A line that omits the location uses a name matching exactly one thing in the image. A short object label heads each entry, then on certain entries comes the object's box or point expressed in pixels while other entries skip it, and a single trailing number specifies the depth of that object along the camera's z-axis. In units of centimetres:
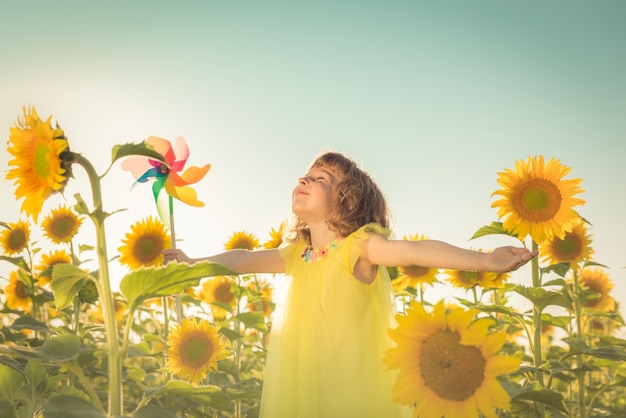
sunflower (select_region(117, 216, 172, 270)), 370
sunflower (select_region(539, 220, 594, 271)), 353
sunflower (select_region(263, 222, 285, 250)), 427
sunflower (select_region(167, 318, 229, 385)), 314
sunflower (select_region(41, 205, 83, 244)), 422
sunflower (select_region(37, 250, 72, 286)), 439
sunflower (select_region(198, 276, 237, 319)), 479
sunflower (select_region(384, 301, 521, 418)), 158
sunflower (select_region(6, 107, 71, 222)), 160
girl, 237
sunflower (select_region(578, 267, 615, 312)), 485
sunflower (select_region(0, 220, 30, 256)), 441
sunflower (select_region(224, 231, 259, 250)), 455
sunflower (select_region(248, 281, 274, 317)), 431
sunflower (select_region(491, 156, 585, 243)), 278
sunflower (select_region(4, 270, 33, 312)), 466
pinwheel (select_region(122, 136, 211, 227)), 307
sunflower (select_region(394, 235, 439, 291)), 407
